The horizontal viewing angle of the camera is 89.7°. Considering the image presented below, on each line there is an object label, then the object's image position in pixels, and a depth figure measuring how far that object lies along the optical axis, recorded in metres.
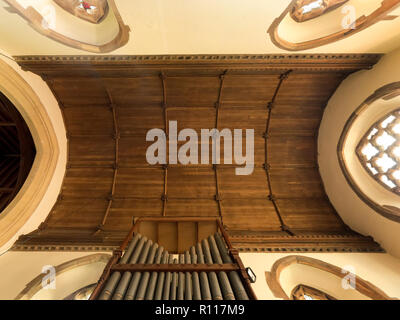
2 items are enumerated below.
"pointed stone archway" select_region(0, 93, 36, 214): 7.02
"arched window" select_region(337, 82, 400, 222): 5.30
